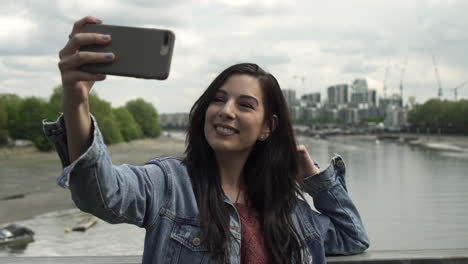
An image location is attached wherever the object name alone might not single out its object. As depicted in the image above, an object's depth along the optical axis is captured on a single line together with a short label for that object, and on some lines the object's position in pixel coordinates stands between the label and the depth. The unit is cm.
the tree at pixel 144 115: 13288
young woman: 161
